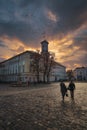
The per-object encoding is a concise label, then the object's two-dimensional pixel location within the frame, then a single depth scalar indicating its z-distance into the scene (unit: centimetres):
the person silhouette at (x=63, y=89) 831
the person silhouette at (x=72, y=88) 890
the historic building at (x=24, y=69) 4037
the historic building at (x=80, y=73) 8456
